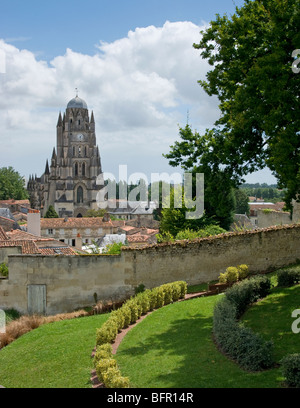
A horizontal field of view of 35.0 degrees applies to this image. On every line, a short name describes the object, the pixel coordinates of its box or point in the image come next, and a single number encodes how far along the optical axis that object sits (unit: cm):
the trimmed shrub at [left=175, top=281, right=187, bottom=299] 1937
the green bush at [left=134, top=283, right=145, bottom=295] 2144
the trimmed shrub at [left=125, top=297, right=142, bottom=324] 1653
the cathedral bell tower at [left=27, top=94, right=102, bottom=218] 12181
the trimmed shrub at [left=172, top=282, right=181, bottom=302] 1892
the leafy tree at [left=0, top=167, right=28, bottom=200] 14588
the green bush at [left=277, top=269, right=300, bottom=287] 1681
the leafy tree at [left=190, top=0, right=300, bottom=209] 1328
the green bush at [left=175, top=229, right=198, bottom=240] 2724
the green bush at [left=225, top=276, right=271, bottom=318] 1463
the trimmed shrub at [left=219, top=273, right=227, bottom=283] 1925
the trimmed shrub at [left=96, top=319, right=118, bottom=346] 1388
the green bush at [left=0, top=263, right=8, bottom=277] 2216
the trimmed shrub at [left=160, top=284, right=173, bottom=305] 1858
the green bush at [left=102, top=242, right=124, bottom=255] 2339
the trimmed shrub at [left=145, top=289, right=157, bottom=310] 1789
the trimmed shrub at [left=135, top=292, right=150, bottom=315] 1741
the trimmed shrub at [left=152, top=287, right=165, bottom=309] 1811
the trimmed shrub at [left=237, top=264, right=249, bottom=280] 2020
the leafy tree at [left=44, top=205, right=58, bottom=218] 11006
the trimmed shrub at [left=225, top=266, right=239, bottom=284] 1936
